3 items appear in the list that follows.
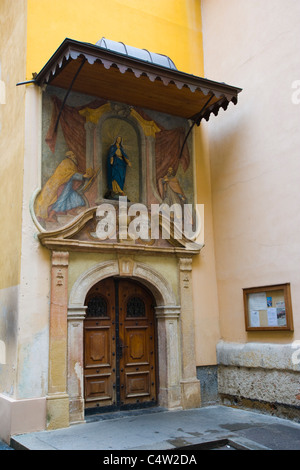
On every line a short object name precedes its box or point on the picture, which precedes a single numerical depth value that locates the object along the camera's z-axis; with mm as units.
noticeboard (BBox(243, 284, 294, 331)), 6762
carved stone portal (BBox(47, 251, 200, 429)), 6480
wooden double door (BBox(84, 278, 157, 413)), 7168
